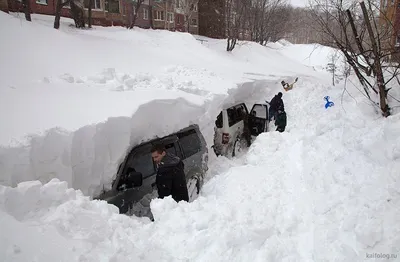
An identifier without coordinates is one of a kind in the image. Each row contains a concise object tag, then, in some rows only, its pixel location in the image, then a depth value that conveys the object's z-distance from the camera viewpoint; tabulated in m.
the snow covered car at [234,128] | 7.98
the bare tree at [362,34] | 5.62
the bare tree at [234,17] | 20.84
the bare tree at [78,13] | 15.86
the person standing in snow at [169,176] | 3.96
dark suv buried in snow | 3.99
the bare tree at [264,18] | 27.95
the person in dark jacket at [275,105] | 10.16
